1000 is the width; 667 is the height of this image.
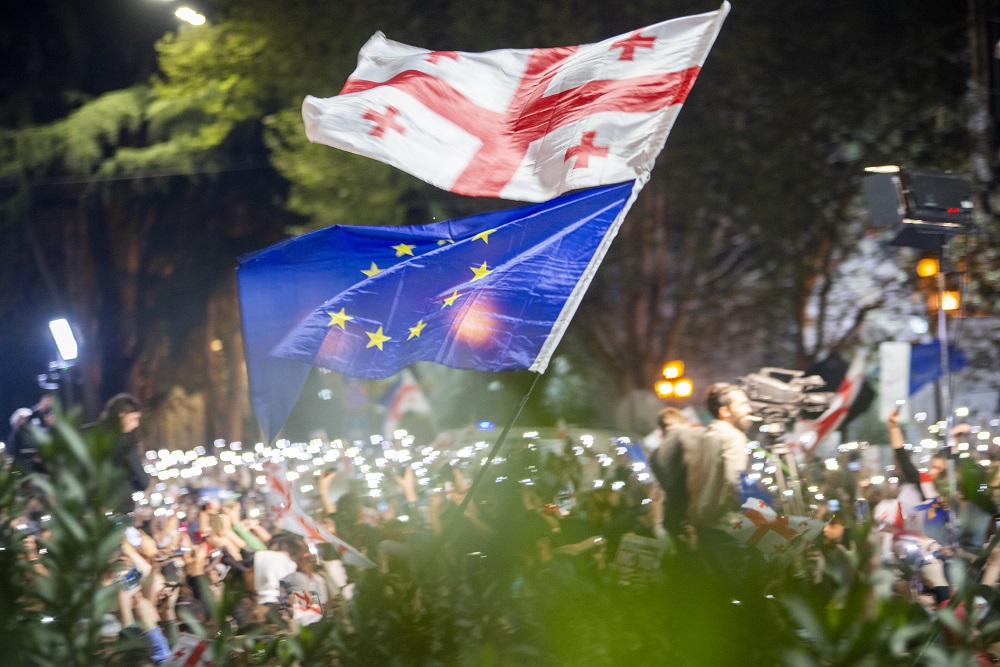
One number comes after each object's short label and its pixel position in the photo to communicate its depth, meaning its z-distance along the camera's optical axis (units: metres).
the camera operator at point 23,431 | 17.06
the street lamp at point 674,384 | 30.20
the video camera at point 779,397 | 18.12
